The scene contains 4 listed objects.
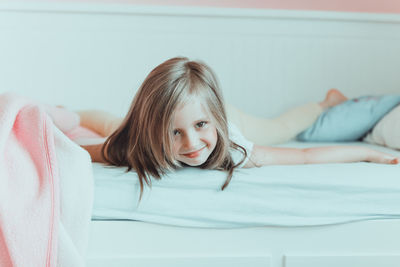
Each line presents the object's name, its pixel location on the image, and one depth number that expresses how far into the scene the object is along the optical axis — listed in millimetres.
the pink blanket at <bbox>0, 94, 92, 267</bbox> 626
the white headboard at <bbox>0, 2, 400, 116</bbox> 1468
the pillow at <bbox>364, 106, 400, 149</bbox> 1182
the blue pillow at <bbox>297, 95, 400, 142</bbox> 1308
